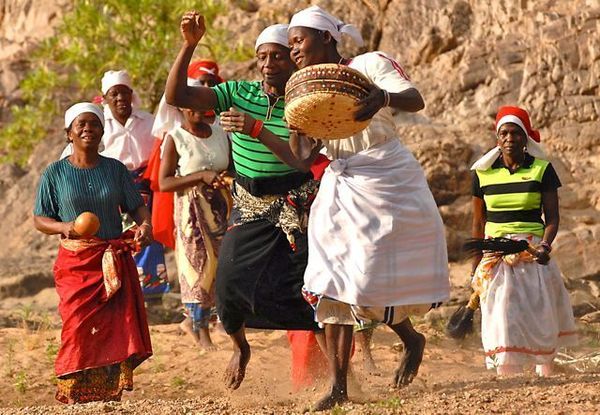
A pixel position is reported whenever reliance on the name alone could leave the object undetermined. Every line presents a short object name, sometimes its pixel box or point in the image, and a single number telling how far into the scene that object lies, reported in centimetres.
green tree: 2875
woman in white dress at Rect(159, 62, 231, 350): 1830
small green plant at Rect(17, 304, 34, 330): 2051
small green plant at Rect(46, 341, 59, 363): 1822
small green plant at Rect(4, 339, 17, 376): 1767
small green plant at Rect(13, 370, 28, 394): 1670
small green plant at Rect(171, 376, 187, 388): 1681
